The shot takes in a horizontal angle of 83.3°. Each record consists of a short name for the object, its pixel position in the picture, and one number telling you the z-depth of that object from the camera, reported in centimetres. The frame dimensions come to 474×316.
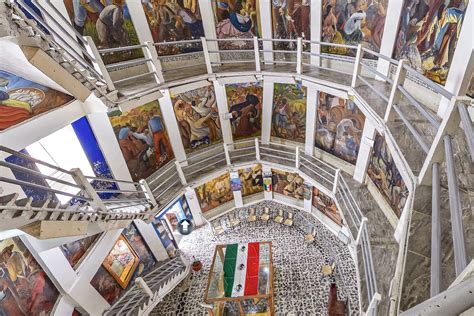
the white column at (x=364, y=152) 564
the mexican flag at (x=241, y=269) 702
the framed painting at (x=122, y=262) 643
